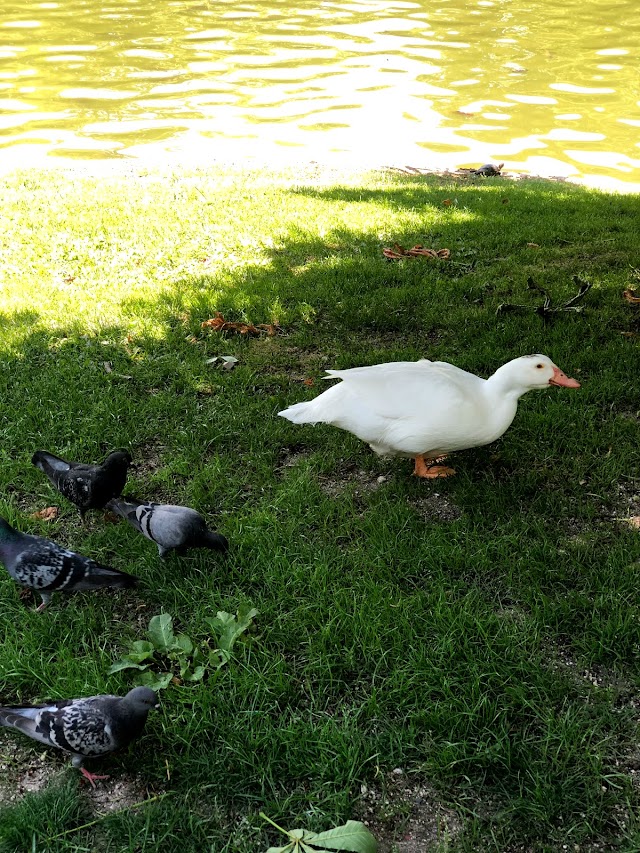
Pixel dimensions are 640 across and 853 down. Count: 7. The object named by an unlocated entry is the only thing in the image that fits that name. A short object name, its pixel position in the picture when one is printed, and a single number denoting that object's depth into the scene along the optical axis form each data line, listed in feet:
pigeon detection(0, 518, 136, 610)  9.87
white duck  11.66
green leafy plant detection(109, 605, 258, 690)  9.03
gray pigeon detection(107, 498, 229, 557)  10.37
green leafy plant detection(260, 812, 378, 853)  6.84
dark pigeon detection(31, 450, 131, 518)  11.36
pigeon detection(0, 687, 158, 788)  7.85
